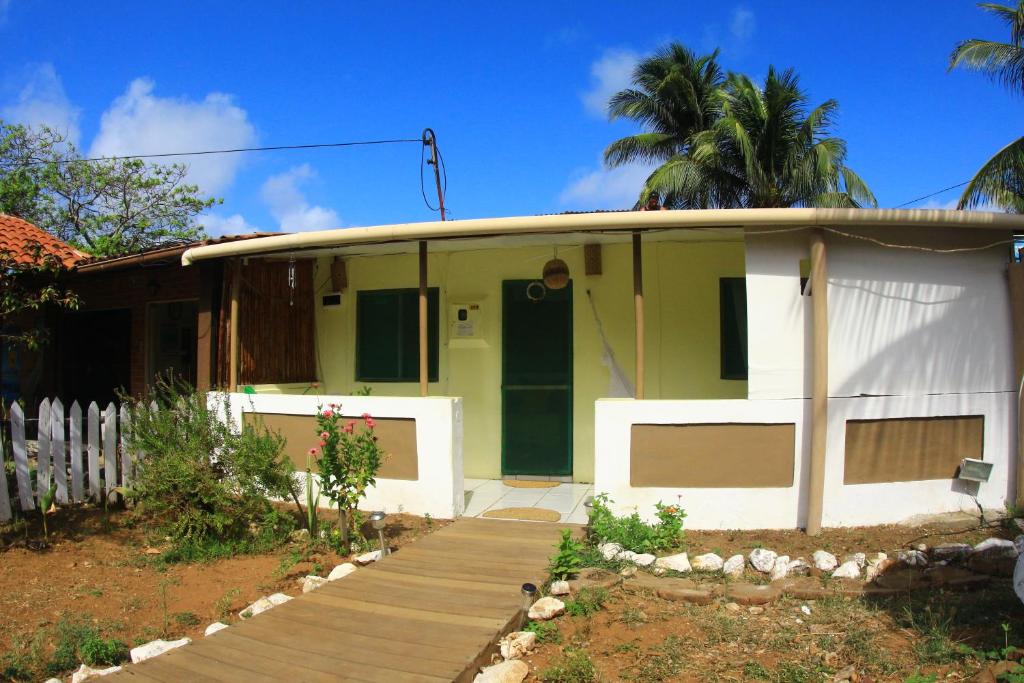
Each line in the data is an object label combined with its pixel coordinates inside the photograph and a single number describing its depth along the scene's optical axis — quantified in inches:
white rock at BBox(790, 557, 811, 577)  180.2
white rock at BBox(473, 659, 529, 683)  126.9
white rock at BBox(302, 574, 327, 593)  175.9
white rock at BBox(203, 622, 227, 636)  151.3
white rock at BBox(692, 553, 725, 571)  183.6
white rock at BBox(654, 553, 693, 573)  183.8
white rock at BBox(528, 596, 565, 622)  156.6
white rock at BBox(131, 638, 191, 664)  139.6
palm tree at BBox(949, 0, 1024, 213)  501.7
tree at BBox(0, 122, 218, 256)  769.6
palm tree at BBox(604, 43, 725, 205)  957.2
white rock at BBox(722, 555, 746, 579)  181.0
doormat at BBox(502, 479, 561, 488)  282.6
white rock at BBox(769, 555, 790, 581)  177.9
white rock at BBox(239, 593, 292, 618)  161.5
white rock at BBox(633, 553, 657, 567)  187.3
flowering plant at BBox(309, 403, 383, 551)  203.0
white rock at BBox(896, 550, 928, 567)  179.6
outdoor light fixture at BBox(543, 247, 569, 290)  275.4
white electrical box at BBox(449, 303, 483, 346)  300.8
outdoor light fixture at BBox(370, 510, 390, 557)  193.5
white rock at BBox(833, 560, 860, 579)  175.8
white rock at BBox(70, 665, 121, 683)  131.0
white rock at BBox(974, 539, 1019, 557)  175.3
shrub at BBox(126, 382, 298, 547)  207.6
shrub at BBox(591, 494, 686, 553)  198.4
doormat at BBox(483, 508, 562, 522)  234.1
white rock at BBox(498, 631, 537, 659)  139.3
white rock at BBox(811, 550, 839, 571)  180.4
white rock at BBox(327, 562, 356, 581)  183.2
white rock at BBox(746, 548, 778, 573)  182.4
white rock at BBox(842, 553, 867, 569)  181.5
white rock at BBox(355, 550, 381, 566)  193.0
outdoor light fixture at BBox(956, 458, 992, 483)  218.4
